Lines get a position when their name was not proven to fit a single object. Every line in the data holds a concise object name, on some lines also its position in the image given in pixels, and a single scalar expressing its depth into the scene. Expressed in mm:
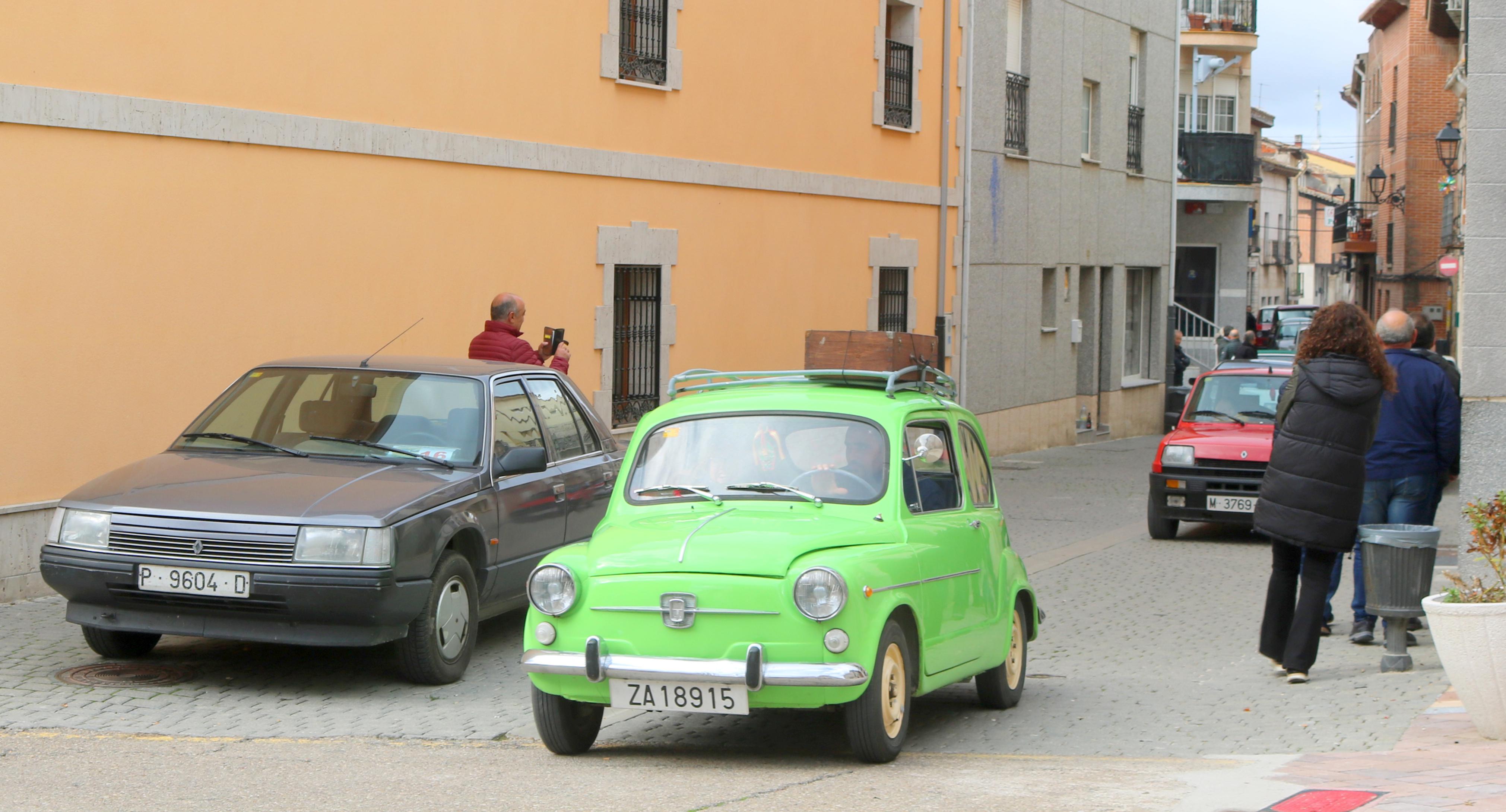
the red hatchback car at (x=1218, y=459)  15117
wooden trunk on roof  9008
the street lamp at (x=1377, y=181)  53000
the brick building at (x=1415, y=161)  54094
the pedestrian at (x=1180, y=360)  34750
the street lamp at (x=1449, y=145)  39906
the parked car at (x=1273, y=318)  42469
